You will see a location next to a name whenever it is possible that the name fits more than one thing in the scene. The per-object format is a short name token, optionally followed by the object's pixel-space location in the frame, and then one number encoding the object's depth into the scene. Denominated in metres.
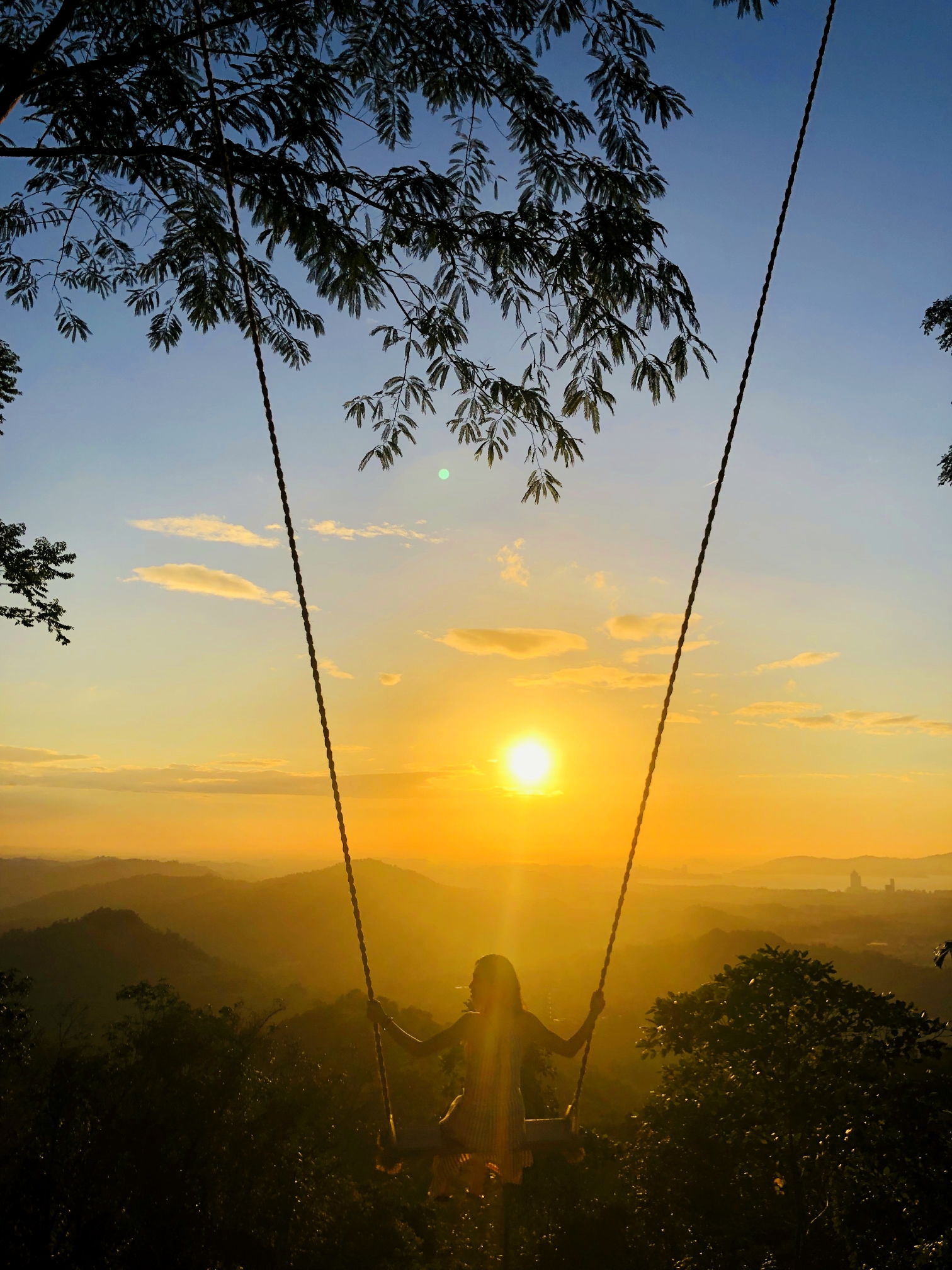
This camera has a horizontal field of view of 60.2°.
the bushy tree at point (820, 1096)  8.81
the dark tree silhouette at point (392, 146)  4.73
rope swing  3.89
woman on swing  3.97
